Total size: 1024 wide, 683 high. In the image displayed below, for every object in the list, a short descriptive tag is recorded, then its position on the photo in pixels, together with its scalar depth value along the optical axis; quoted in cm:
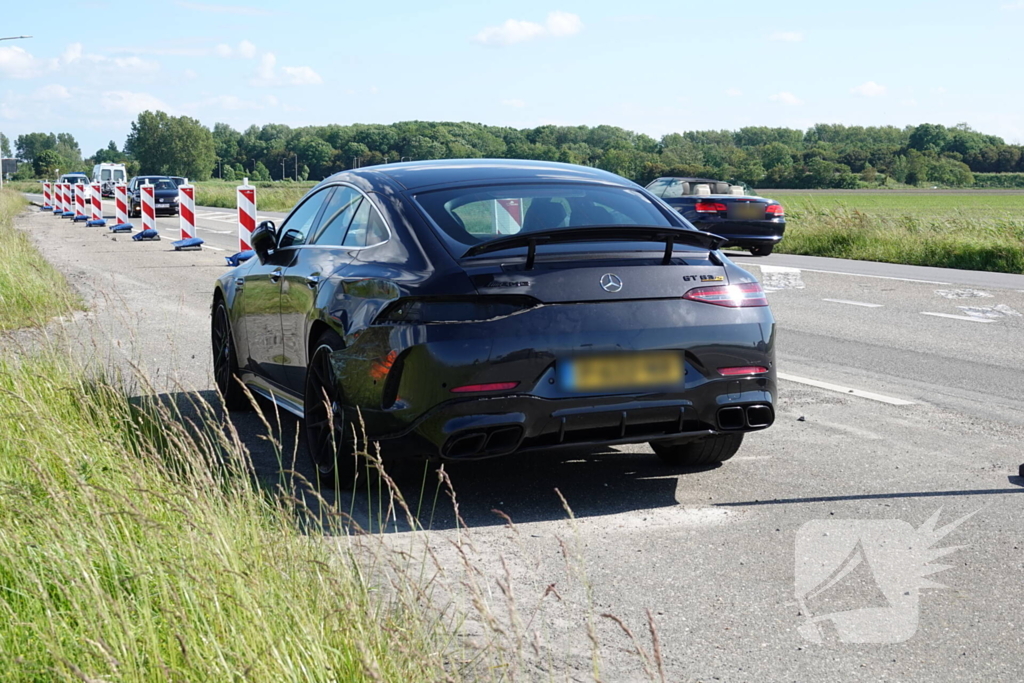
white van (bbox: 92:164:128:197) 7188
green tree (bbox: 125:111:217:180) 18825
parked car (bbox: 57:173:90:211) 3784
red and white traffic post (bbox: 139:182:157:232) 2755
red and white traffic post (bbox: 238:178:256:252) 1795
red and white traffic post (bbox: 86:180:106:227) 3562
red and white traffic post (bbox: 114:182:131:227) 3091
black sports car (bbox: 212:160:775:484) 465
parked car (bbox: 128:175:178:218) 4256
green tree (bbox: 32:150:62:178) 17650
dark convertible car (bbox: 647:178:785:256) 2188
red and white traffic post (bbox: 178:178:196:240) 2342
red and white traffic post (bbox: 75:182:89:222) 3734
